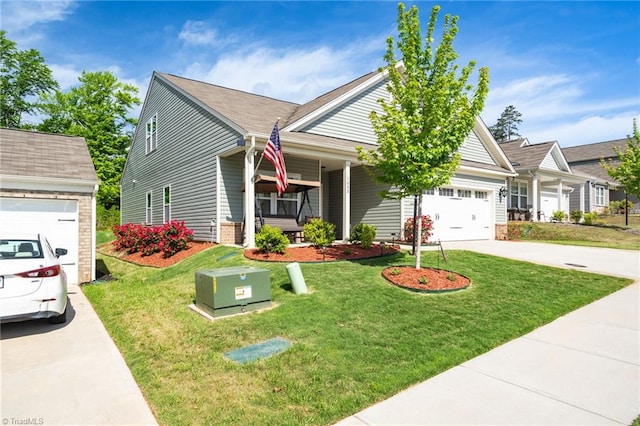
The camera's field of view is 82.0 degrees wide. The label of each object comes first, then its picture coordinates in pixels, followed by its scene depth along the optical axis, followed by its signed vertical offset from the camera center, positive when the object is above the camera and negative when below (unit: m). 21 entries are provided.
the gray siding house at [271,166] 12.55 +1.96
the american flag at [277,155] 9.61 +1.55
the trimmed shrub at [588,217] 22.69 -0.16
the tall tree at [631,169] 19.58 +2.49
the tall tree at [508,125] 66.25 +16.40
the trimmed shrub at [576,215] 24.66 +0.00
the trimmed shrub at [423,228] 13.93 -0.53
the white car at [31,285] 4.90 -1.01
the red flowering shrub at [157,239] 12.83 -0.95
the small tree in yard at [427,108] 7.62 +2.24
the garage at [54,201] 8.72 +0.28
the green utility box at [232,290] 5.87 -1.27
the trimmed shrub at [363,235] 10.70 -0.62
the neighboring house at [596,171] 30.58 +4.25
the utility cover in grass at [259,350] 4.41 -1.71
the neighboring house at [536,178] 22.11 +2.38
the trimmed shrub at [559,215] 23.33 -0.01
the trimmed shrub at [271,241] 9.73 -0.73
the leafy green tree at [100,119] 30.48 +8.07
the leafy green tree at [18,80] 30.00 +11.05
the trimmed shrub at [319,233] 10.47 -0.55
